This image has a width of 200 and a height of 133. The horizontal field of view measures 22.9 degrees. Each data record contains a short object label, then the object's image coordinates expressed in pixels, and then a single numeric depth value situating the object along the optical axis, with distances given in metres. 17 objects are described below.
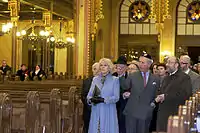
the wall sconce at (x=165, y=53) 27.47
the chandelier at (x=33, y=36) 24.59
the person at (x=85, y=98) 7.34
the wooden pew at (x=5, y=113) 5.39
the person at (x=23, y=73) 19.34
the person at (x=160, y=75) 7.93
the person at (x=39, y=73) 19.73
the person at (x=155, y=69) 9.23
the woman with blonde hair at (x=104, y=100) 6.74
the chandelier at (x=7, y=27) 22.34
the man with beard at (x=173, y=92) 6.77
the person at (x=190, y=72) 8.19
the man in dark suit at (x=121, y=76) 7.36
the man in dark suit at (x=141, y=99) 6.93
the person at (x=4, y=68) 20.25
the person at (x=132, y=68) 7.72
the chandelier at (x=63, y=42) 25.13
